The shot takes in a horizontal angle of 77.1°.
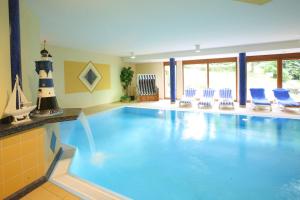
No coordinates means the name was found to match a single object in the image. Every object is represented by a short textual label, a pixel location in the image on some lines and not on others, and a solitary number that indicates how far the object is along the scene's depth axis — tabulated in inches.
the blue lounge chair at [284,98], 280.9
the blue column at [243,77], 310.3
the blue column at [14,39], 79.6
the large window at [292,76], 337.4
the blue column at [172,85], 378.6
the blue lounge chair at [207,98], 326.6
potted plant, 414.6
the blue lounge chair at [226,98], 314.8
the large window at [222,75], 399.9
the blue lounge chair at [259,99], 288.0
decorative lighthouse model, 93.7
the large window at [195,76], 427.2
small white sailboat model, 76.0
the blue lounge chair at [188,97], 345.7
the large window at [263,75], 360.5
